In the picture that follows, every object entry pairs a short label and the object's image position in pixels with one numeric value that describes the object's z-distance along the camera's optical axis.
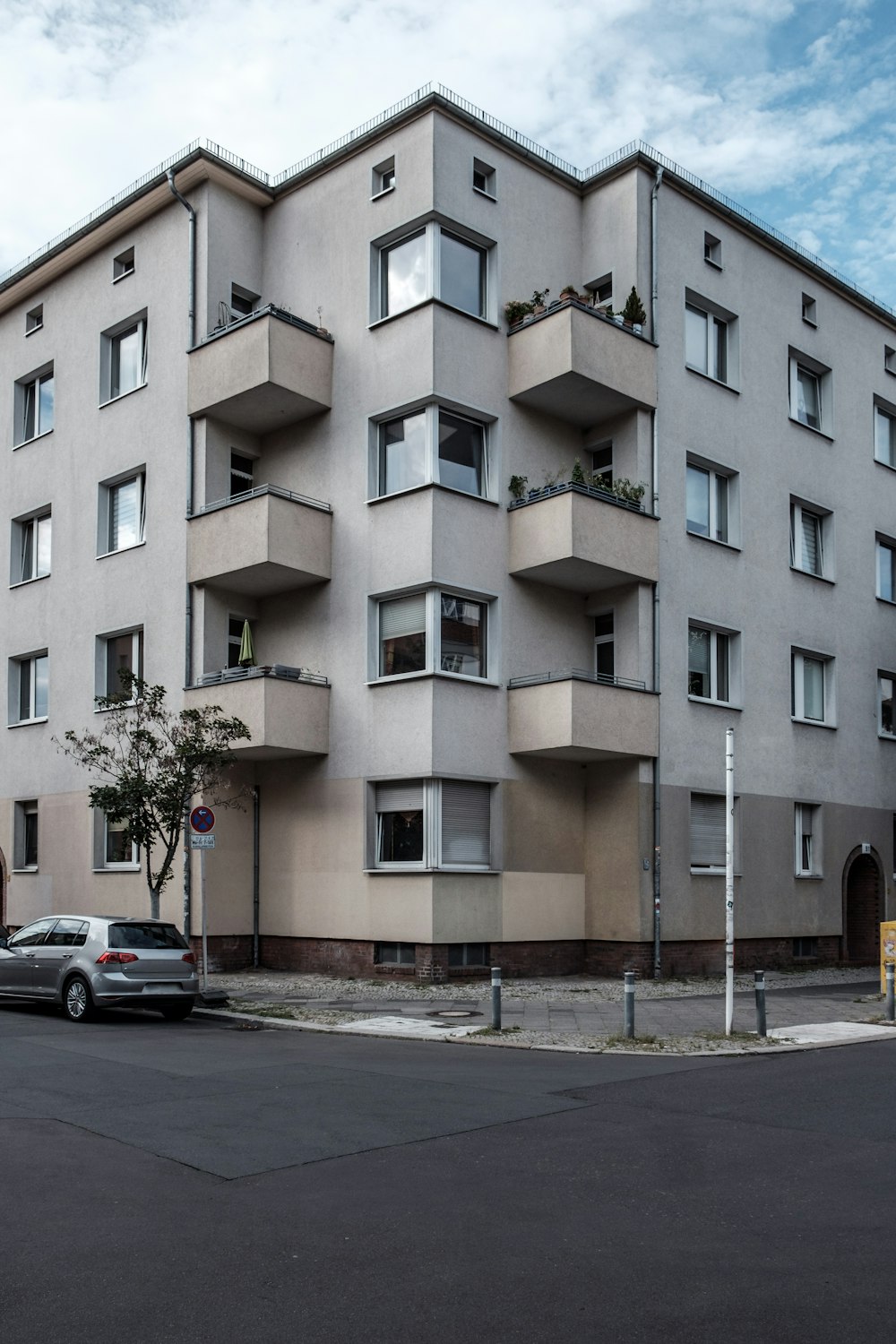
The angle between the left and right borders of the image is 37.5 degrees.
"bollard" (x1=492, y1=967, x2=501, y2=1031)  15.52
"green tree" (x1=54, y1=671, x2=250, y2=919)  19.89
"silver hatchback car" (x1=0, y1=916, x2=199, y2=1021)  16.91
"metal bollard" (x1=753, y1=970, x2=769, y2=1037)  14.48
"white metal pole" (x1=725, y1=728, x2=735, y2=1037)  14.31
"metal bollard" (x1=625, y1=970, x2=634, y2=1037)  14.23
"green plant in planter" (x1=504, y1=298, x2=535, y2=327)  24.00
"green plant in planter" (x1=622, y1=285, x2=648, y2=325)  24.36
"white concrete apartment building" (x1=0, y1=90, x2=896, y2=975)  22.70
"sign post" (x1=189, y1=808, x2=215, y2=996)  18.97
